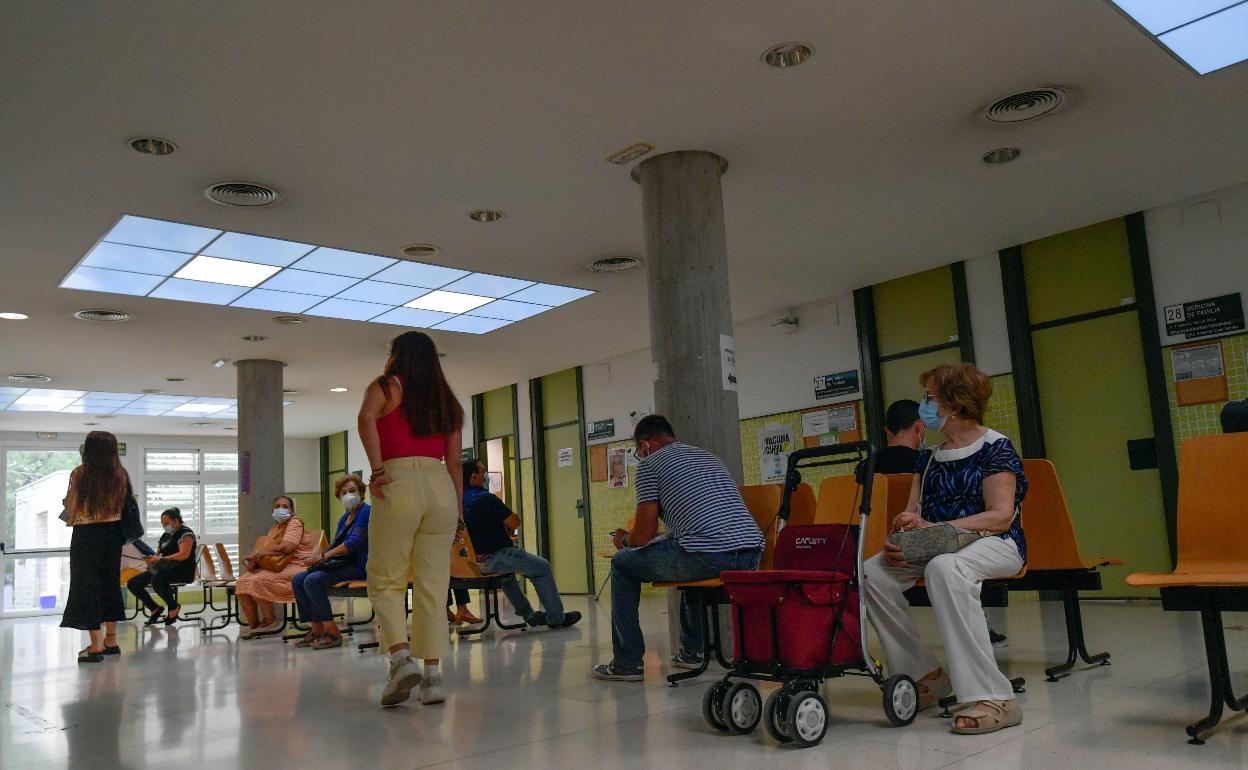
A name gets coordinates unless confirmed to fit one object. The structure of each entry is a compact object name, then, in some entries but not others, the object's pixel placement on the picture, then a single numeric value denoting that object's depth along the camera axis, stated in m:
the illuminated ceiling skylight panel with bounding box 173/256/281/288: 8.17
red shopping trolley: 3.18
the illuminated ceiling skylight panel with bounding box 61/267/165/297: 8.23
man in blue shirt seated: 7.34
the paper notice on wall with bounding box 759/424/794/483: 10.66
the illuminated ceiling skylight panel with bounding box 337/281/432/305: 9.17
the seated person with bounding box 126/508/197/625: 11.25
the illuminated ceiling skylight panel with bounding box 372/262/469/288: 8.62
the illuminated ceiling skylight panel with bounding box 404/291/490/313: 9.72
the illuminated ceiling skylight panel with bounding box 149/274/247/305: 8.74
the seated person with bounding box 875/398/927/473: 4.83
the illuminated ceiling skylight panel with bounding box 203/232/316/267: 7.64
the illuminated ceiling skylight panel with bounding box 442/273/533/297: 9.14
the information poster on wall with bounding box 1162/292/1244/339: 7.34
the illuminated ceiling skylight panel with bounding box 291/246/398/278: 8.11
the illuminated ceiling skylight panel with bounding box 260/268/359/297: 8.69
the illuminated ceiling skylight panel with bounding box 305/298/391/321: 9.77
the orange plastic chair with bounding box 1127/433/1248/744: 2.93
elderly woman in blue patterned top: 3.15
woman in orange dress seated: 8.37
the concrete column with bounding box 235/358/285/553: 11.98
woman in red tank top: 4.16
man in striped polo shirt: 4.43
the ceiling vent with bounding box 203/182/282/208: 6.42
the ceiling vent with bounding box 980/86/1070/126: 5.59
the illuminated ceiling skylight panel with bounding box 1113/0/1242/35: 4.66
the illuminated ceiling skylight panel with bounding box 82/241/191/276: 7.65
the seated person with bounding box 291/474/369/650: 7.40
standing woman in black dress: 6.70
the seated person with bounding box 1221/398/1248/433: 4.04
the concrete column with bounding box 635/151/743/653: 5.65
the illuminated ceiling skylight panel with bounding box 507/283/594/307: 9.53
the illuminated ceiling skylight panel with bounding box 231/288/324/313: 9.23
